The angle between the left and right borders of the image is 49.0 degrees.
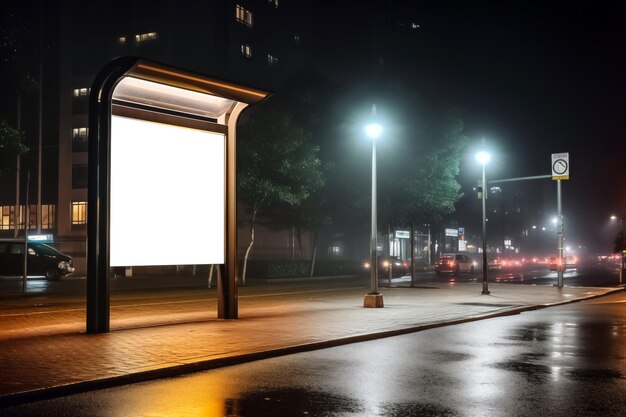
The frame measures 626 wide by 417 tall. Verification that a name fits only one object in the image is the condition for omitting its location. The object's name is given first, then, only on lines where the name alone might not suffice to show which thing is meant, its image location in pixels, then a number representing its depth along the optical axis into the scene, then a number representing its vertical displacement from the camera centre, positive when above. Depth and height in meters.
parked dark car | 36.62 -0.75
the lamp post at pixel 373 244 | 18.97 +0.03
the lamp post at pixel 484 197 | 26.45 +1.90
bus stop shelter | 12.46 +1.52
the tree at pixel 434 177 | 32.12 +3.16
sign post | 30.91 +3.34
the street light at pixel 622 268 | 39.31 -1.44
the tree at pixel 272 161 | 34.44 +4.29
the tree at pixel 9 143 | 20.93 +3.22
